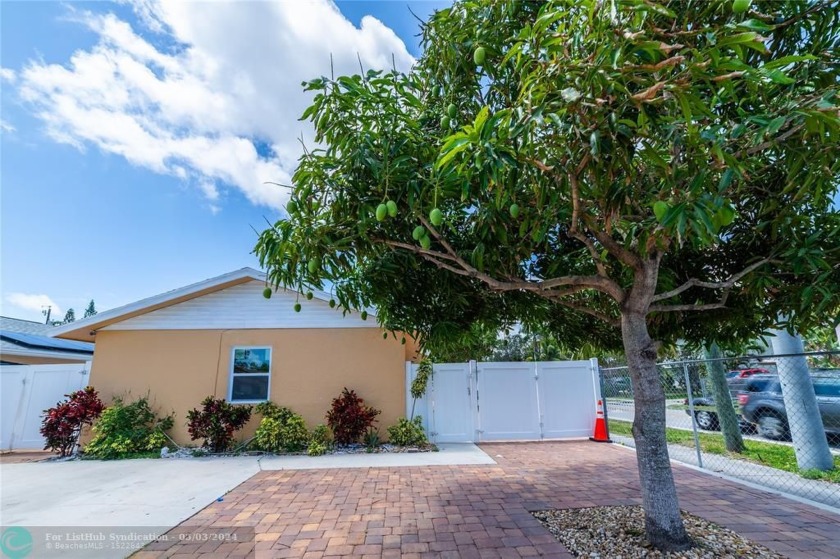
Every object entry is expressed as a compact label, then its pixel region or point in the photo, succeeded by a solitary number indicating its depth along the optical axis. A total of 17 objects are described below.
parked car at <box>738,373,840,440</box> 7.12
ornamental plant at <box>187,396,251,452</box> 8.23
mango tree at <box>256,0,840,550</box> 2.20
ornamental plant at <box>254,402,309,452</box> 8.16
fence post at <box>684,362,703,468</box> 6.58
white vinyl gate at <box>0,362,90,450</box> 9.13
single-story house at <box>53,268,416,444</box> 8.88
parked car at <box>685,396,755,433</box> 8.91
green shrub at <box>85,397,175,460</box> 7.95
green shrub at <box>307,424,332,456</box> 8.03
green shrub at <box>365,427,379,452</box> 8.36
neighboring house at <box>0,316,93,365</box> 12.36
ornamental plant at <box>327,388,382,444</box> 8.46
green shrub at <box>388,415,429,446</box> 8.52
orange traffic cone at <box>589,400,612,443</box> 9.16
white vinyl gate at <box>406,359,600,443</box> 9.25
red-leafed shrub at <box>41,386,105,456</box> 8.14
